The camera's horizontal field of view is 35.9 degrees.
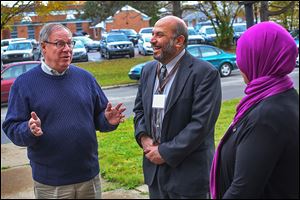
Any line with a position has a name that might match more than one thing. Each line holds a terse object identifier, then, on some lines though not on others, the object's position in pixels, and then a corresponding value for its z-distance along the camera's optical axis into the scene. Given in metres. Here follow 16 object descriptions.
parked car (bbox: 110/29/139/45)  46.06
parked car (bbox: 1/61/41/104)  16.02
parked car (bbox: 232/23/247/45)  42.81
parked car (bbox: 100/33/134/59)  32.16
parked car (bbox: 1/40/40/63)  33.16
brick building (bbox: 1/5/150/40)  63.88
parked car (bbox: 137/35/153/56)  32.83
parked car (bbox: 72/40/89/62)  30.77
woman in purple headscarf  2.17
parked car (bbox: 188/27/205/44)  39.53
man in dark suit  3.12
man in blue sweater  3.20
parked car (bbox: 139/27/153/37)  45.38
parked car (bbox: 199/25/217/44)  40.91
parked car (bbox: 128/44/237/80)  19.57
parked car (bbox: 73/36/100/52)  41.78
